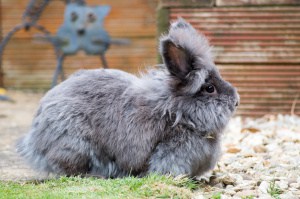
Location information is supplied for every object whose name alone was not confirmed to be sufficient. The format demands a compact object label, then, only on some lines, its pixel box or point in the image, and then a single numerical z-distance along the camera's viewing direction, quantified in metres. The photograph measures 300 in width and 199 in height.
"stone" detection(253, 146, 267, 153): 8.47
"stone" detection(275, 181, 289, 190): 6.37
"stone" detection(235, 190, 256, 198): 6.15
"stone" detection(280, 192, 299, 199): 6.02
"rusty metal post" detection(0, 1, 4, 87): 15.57
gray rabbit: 6.68
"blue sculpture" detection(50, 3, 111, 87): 13.36
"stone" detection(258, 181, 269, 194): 6.26
